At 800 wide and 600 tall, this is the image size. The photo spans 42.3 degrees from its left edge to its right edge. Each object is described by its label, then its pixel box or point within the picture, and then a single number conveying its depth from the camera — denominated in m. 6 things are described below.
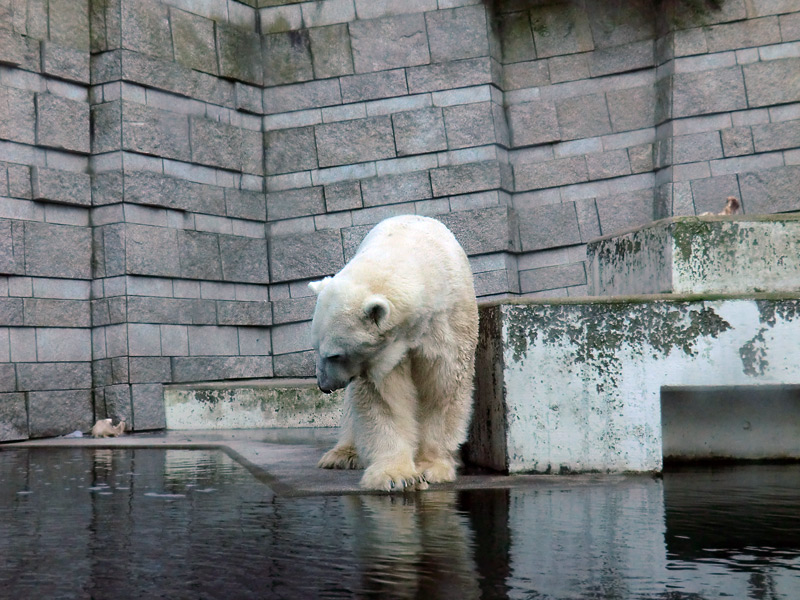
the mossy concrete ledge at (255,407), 10.58
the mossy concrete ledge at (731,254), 6.09
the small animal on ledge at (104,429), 9.98
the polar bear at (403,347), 4.67
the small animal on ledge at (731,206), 8.52
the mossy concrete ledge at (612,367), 5.57
